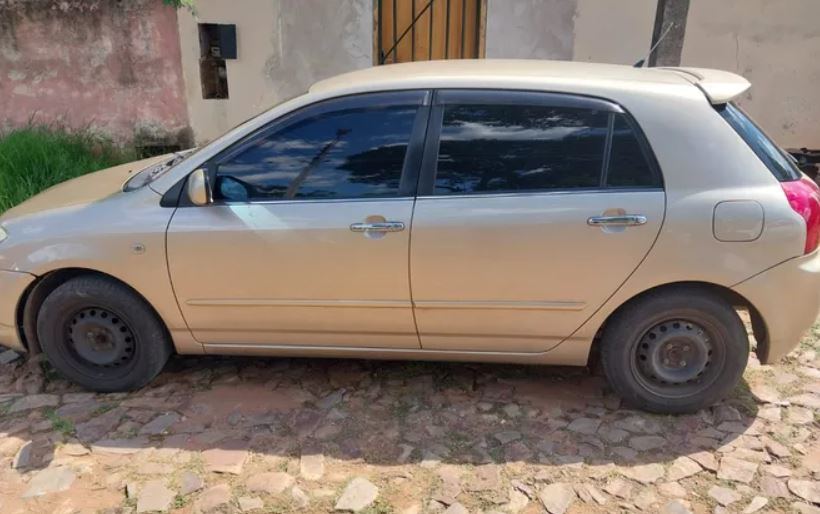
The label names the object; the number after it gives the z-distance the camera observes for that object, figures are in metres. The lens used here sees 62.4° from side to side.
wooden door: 7.58
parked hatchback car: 3.11
